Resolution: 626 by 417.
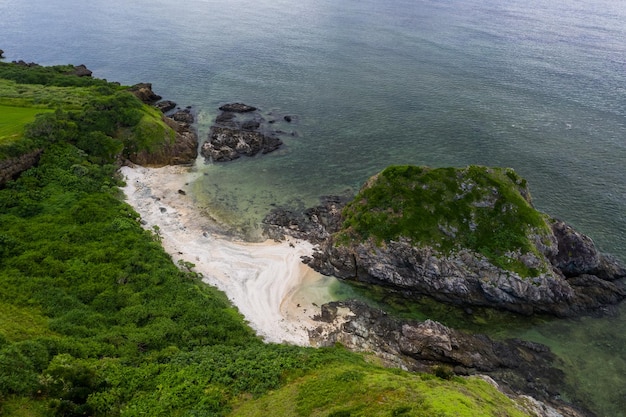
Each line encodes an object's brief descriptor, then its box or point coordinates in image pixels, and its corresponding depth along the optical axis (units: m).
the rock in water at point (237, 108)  92.44
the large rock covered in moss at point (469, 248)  47.75
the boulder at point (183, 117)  87.19
